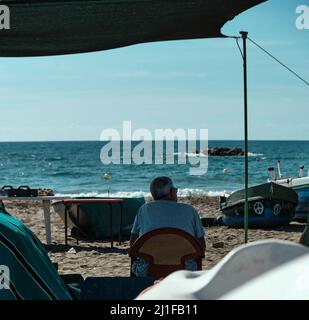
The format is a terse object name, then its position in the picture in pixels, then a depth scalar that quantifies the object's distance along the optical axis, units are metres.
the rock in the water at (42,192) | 14.19
